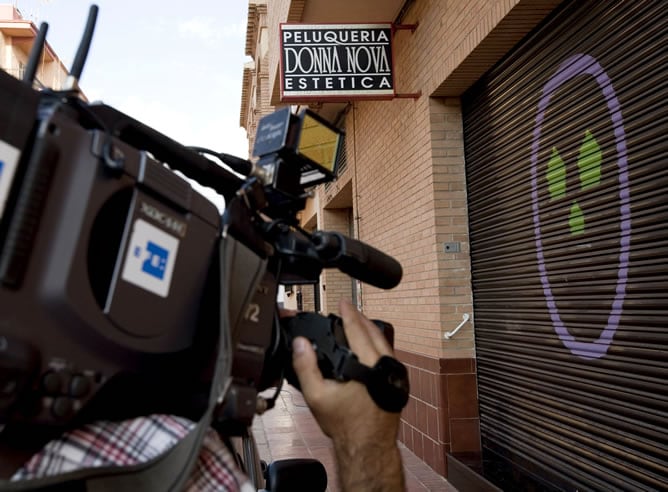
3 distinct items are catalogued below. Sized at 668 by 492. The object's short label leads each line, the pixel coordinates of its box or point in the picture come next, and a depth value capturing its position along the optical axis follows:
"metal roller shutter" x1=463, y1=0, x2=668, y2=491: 2.83
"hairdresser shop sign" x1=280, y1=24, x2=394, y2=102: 5.41
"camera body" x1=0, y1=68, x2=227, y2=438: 0.65
